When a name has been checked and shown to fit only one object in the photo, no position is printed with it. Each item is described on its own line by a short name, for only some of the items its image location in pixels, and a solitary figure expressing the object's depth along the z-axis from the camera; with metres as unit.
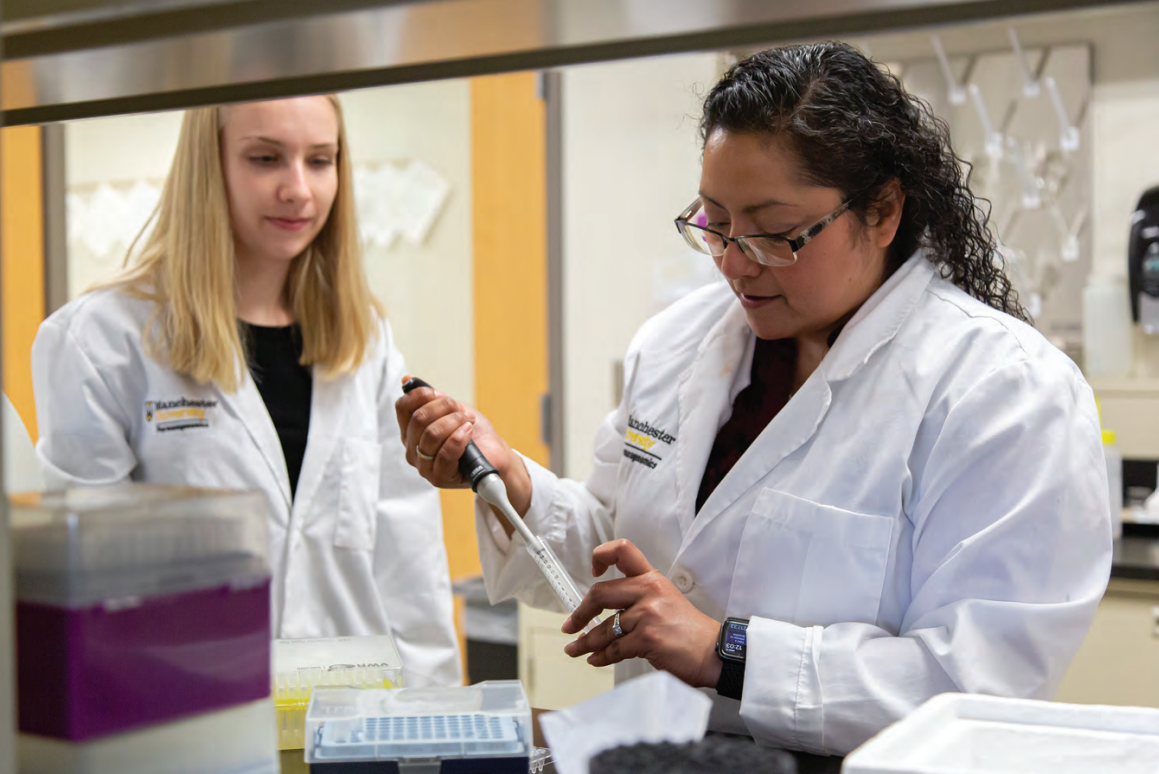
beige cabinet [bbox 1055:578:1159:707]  2.47
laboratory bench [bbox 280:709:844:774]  1.05
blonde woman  1.90
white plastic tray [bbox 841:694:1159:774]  0.83
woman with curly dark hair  1.16
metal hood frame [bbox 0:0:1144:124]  0.66
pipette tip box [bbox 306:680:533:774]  0.91
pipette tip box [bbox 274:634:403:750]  1.12
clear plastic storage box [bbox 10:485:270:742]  0.69
